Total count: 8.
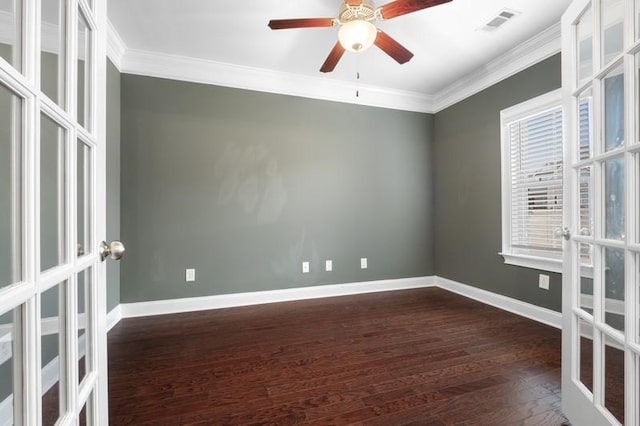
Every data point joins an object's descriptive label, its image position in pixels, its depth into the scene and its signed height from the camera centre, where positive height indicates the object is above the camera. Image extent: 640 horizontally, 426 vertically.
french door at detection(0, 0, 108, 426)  0.49 +0.00
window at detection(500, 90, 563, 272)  2.52 +0.29
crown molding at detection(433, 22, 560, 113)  2.46 +1.51
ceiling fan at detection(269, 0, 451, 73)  1.76 +1.28
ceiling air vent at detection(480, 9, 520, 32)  2.23 +1.61
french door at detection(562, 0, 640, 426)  0.92 -0.01
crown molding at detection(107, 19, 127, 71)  2.38 +1.53
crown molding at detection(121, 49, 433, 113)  2.79 +1.51
